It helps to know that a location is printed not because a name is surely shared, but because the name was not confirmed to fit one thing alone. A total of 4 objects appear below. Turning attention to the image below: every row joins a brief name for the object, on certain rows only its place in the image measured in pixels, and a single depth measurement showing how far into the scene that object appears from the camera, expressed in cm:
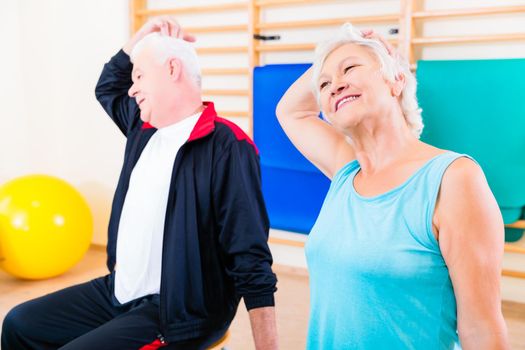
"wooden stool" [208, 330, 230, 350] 144
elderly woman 87
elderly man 138
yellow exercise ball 305
